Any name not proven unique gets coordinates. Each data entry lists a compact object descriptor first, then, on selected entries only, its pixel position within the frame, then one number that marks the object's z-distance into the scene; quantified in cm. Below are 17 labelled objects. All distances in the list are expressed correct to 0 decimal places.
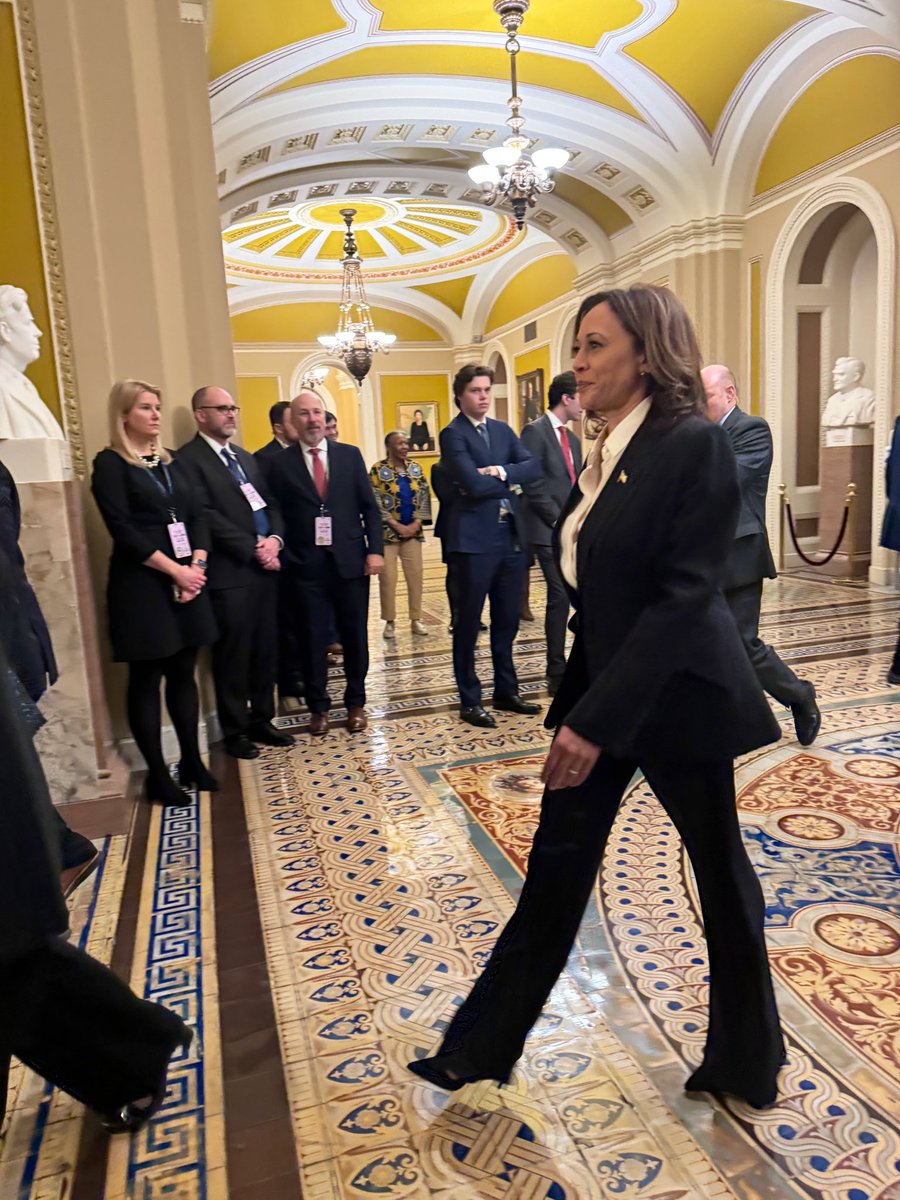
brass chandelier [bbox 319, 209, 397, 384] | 1372
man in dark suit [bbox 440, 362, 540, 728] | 407
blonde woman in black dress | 324
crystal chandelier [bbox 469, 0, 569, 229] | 739
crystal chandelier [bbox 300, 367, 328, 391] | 1747
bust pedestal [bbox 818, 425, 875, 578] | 811
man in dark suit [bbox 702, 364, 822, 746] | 339
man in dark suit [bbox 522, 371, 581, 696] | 455
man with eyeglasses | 369
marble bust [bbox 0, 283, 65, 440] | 295
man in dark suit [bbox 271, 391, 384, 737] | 411
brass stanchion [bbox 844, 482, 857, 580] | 796
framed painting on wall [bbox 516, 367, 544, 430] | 1476
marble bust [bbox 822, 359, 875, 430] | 803
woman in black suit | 134
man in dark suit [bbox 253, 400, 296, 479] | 479
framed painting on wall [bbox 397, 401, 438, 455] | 1780
